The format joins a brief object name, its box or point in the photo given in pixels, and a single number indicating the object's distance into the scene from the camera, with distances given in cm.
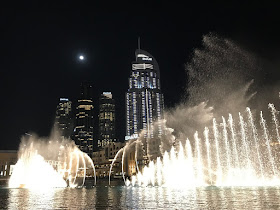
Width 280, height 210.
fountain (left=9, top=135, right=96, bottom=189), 5899
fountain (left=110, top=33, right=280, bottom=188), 4659
